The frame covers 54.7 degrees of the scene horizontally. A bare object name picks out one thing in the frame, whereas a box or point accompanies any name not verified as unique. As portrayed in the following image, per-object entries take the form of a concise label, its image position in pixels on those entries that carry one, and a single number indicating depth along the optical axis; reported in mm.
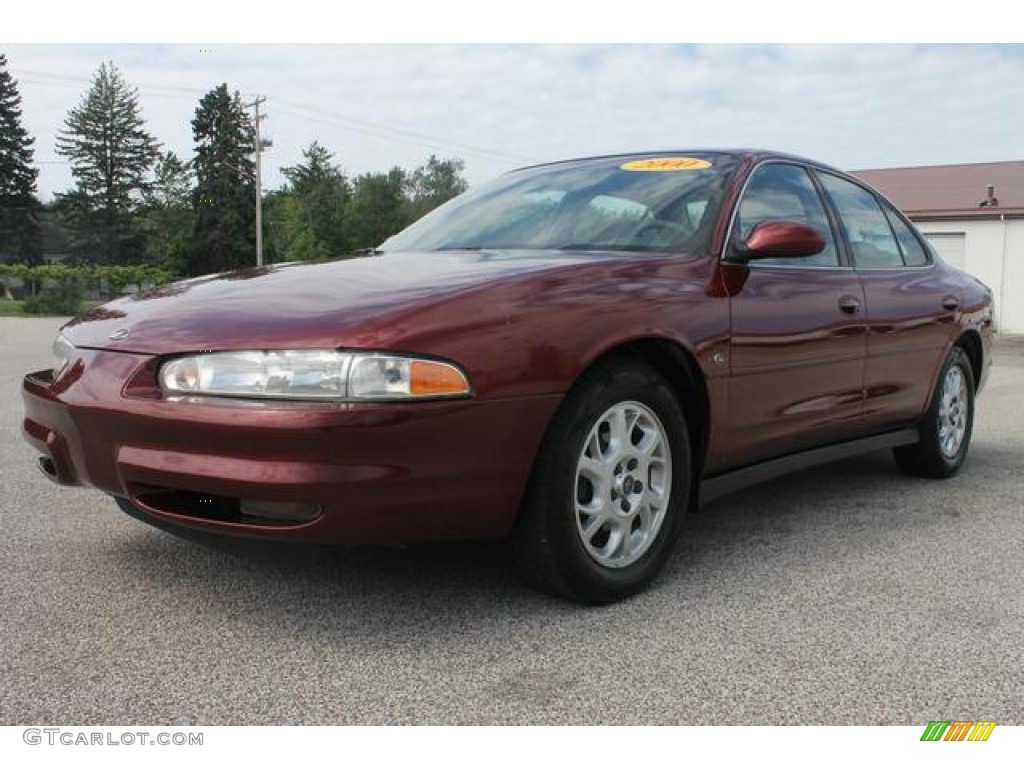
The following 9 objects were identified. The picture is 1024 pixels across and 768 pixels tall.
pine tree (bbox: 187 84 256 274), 68250
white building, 24312
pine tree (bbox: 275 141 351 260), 74500
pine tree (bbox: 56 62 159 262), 73125
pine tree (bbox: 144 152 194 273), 70938
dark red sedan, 2492
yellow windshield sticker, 3891
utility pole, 40122
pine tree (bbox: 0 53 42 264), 68312
